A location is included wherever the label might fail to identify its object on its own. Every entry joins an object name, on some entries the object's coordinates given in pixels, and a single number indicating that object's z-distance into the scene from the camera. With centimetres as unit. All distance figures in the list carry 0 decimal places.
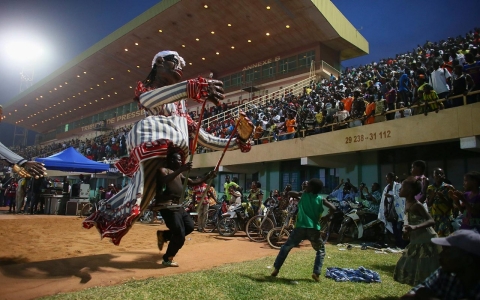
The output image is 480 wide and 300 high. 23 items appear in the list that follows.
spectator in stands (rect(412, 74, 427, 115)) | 973
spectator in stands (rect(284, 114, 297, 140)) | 1474
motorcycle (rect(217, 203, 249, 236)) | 1005
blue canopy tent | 1376
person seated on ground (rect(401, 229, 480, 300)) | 176
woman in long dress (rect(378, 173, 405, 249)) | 809
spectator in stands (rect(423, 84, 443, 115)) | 948
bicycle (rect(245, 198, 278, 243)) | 912
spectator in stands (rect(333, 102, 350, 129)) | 1245
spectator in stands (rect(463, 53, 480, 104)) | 861
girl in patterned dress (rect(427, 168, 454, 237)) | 567
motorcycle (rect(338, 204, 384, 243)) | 898
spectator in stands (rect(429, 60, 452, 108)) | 940
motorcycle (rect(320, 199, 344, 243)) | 947
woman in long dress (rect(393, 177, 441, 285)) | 333
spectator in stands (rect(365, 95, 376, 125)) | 1140
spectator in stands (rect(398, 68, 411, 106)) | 1052
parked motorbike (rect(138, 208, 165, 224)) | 1440
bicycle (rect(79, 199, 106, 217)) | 1469
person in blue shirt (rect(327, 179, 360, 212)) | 1010
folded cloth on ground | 460
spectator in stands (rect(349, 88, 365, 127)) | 1178
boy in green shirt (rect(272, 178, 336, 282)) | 460
